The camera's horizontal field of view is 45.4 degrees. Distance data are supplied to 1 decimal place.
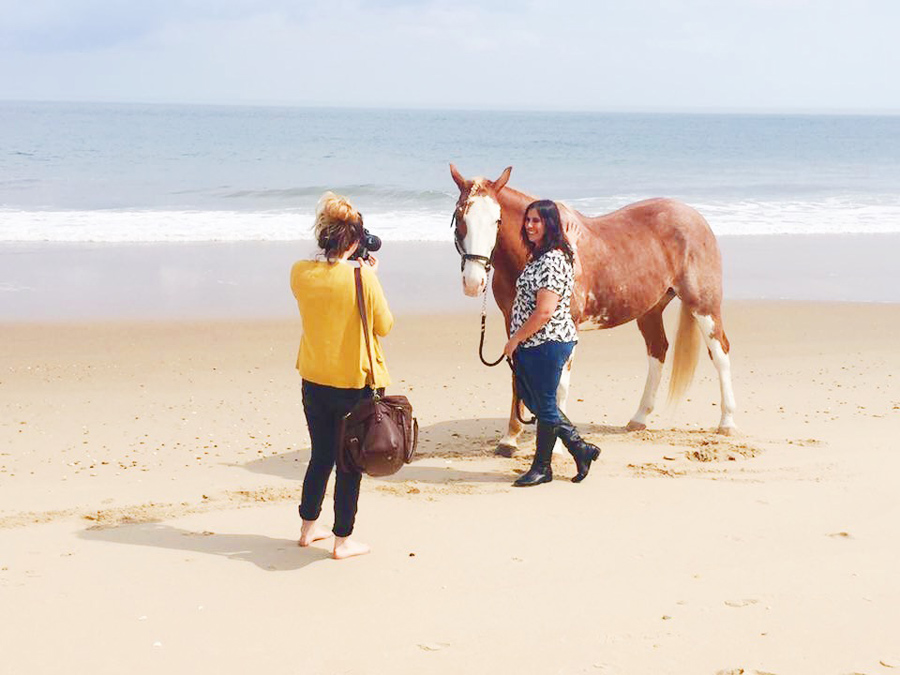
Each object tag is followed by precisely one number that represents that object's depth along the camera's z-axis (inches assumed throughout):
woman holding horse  222.5
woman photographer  176.1
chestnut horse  239.1
